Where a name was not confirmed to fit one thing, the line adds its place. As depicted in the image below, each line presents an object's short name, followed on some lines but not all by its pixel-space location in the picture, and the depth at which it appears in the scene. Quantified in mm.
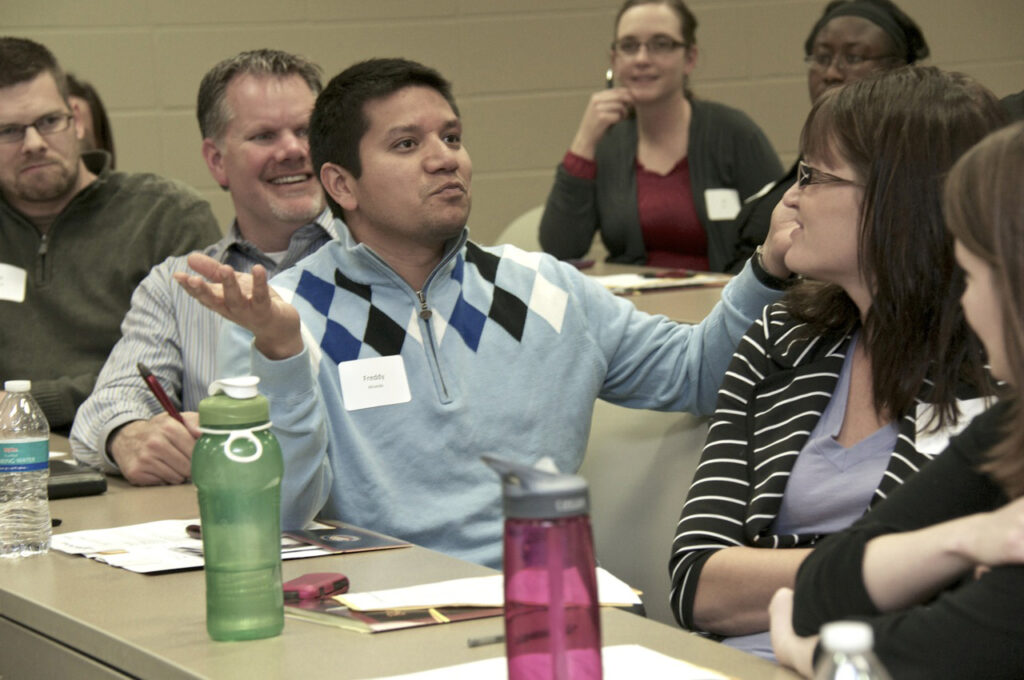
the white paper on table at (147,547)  3808
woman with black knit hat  5860
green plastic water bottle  3515
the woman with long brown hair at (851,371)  3756
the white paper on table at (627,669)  3409
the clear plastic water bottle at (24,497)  3869
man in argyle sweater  4123
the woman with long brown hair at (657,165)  6475
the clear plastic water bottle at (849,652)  2823
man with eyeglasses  4865
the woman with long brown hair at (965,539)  3340
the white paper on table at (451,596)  3611
